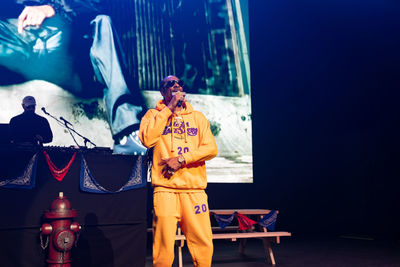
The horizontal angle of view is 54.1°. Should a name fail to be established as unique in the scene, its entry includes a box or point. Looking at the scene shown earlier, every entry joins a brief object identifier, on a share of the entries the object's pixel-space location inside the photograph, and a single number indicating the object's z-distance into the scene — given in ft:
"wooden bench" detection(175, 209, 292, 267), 13.99
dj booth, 10.73
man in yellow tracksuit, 8.24
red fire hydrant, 10.24
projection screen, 17.30
